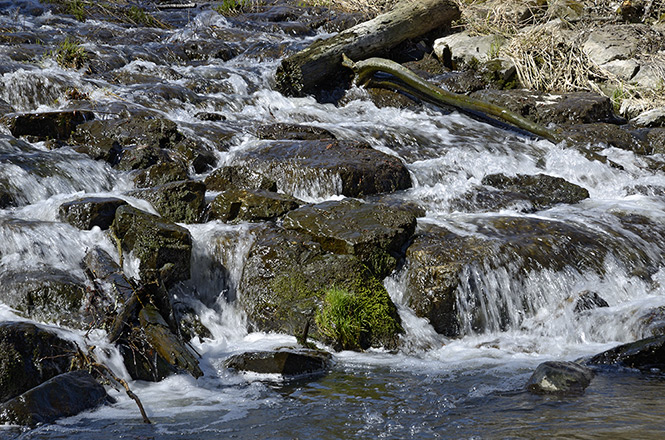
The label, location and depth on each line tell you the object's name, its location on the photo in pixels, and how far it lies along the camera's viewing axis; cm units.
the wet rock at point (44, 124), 1742
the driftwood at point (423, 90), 2181
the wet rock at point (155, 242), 1203
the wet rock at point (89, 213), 1298
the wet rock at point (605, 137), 2078
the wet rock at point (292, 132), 1878
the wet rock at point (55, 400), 800
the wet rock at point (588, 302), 1228
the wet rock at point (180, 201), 1422
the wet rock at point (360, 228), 1265
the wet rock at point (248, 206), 1405
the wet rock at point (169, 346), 968
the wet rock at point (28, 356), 885
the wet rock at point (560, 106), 2272
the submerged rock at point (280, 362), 1007
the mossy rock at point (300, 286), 1176
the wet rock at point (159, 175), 1608
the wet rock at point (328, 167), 1605
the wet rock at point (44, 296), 1062
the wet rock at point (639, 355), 967
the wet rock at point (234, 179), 1580
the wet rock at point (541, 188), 1673
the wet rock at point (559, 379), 876
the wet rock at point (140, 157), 1662
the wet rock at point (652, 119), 2212
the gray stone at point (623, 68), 2489
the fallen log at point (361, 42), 2423
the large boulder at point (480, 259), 1226
